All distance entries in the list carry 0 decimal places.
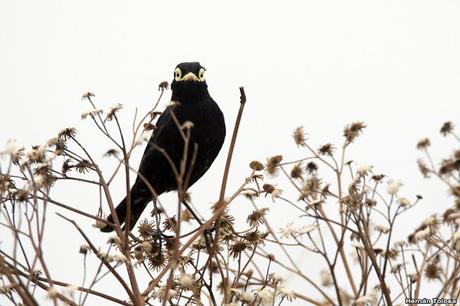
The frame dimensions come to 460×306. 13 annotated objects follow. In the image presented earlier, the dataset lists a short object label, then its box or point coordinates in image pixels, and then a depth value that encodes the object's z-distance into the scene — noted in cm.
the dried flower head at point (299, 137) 796
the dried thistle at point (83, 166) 719
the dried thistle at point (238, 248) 696
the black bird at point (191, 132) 1145
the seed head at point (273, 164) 723
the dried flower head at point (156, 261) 737
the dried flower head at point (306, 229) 671
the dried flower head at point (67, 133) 741
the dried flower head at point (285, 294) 624
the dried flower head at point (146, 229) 773
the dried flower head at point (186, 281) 638
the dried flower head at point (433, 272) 696
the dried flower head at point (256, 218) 734
